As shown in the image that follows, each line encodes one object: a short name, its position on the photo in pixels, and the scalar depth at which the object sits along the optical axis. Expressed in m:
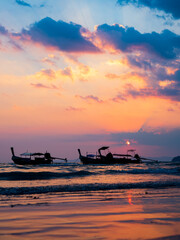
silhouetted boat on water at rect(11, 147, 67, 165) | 94.04
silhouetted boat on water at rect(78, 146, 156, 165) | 91.05
